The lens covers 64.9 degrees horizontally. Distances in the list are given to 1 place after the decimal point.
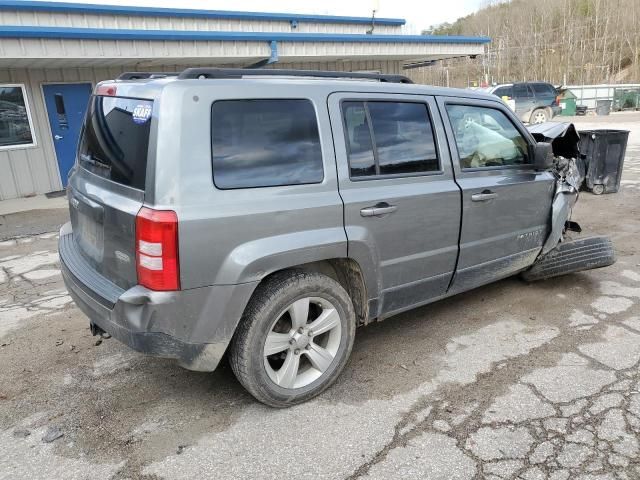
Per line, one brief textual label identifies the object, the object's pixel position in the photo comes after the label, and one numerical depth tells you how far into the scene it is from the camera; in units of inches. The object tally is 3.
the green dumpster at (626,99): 1152.8
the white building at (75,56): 349.4
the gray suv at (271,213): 98.0
